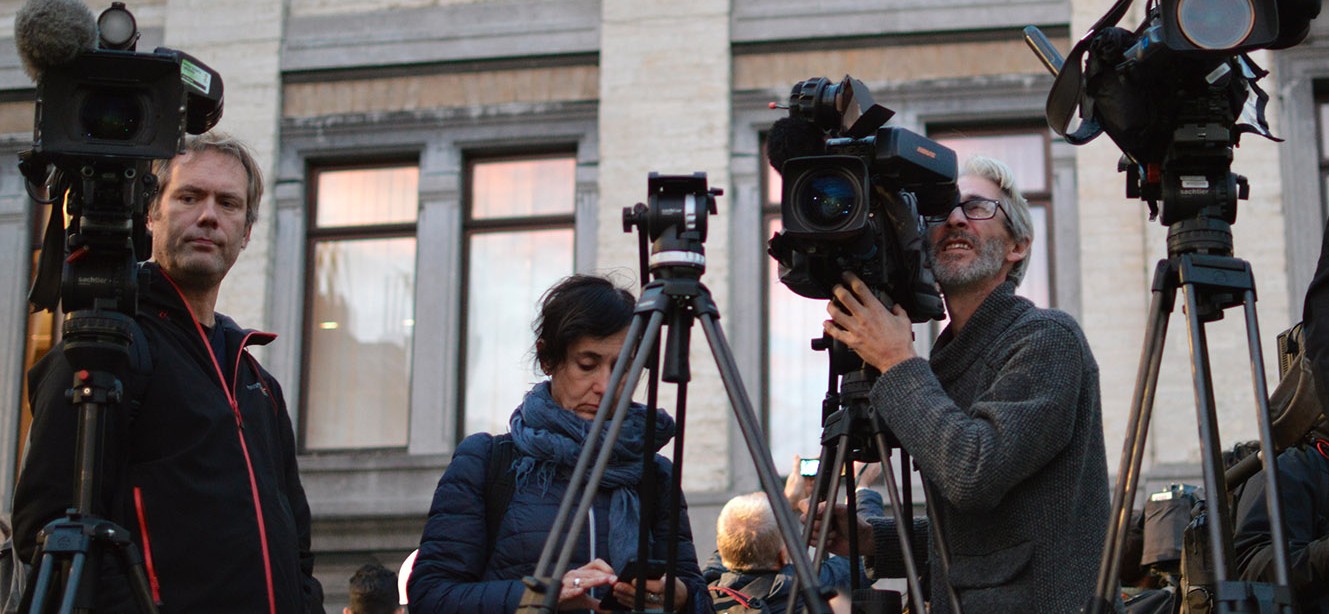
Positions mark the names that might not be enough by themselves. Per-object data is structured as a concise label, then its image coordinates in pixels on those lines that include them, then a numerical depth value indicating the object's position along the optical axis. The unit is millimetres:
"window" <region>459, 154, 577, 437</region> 12344
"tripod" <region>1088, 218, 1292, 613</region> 2795
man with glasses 3367
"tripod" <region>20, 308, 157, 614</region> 2975
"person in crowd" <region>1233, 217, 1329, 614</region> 3873
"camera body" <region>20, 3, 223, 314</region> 3223
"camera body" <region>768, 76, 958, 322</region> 3420
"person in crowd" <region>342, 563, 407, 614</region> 8148
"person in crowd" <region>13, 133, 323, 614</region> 3379
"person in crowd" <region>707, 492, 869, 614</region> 5965
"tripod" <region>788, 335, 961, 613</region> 3449
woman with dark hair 3658
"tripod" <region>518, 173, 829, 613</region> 2982
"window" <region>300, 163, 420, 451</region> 12422
